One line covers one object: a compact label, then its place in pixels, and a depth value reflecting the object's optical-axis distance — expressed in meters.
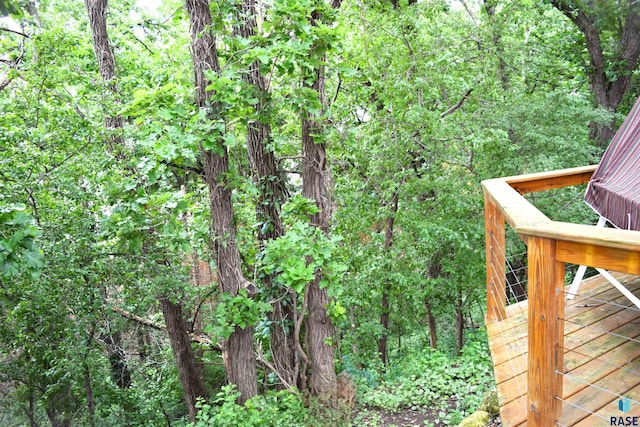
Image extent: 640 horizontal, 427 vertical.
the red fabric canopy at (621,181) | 2.45
